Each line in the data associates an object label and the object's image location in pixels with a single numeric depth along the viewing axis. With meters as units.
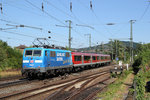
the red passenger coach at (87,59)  26.30
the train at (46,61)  17.06
